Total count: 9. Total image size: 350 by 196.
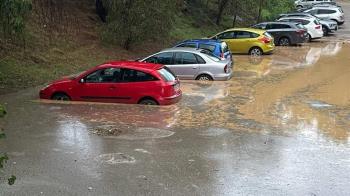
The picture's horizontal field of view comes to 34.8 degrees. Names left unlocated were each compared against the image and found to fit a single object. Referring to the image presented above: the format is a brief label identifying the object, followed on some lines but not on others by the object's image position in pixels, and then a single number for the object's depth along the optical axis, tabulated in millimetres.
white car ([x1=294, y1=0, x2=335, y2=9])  62206
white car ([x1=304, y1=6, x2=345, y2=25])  47875
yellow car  30750
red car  16234
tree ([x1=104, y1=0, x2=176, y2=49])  25969
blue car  23516
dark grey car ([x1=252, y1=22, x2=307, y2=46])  35188
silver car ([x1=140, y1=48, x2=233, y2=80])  21609
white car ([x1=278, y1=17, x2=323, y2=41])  38438
